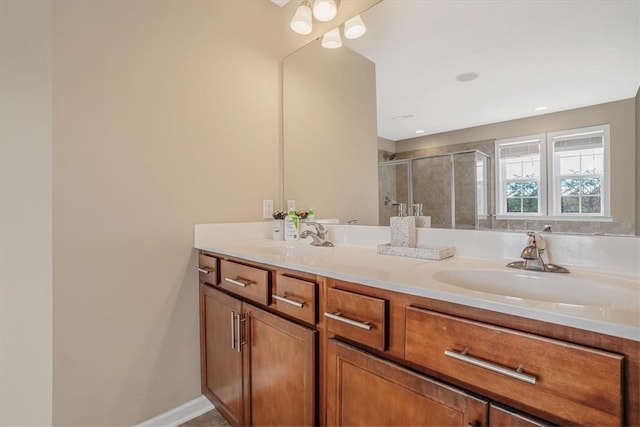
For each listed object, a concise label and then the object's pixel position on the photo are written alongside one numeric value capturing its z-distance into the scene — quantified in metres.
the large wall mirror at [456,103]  0.95
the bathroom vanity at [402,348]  0.53
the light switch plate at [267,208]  1.92
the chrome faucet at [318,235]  1.62
